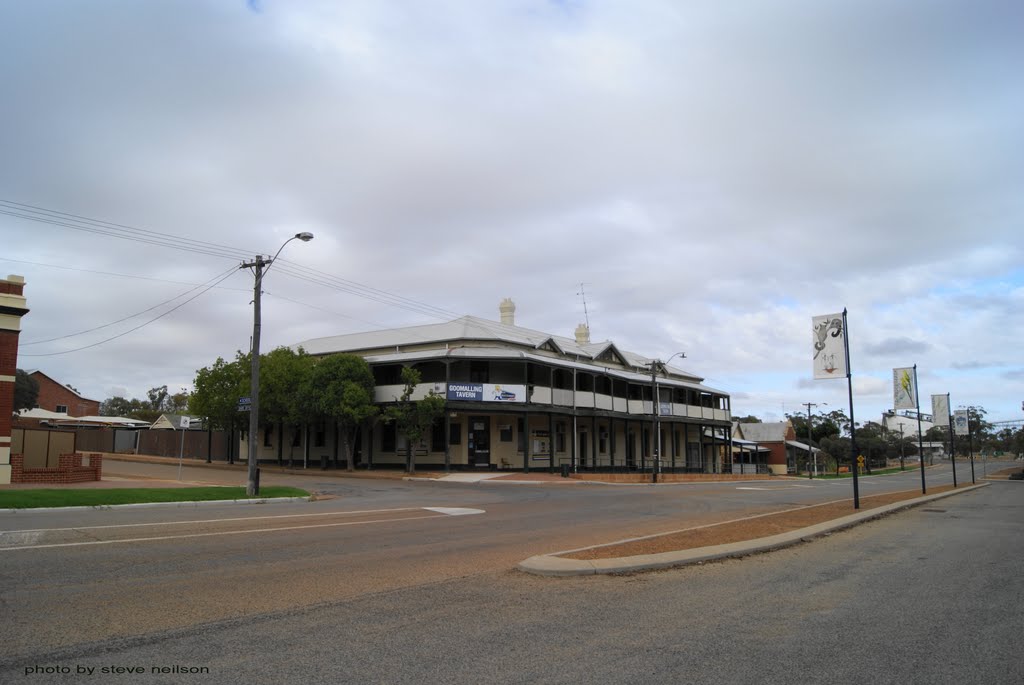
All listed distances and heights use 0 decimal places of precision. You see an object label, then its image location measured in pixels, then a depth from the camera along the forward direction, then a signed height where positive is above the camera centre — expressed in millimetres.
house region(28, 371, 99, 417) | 74312 +3170
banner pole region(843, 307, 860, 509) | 19864 +72
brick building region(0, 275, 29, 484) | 22578 +2597
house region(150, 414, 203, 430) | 65062 +564
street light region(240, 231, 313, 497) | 23141 +2488
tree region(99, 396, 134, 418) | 107512 +3222
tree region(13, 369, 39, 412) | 59688 +3118
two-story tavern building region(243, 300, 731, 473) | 39875 +1868
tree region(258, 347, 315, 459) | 41406 +2259
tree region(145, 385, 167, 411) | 112125 +4768
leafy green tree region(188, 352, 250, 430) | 45000 +2327
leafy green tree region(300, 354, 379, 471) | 38656 +2037
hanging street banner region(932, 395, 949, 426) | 36250 +1069
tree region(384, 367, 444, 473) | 37250 +887
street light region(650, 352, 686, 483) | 41594 +1507
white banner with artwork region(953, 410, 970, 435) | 44406 +465
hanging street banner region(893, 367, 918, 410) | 28141 +1582
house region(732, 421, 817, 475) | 84125 -1214
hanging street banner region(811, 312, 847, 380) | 20047 +2335
